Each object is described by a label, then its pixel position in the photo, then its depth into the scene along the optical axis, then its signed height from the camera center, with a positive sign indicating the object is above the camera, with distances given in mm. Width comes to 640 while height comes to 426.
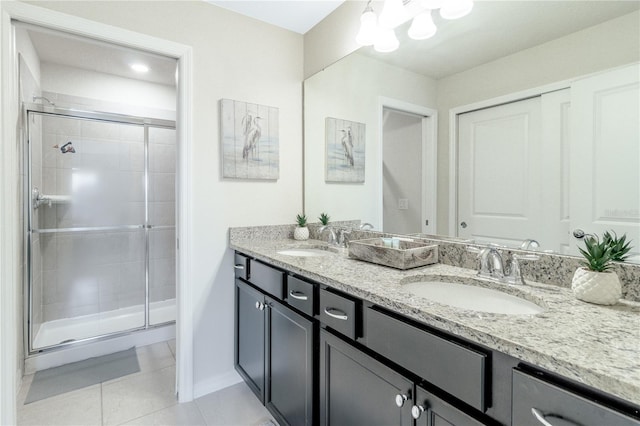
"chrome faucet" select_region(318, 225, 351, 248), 2012 -181
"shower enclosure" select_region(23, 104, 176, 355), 2580 -141
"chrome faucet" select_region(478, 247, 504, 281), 1180 -209
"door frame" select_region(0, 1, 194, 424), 1462 +406
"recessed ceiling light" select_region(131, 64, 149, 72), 2656 +1198
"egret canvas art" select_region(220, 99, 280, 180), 2016 +452
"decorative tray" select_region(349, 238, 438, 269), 1316 -198
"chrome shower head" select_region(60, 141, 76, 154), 2718 +517
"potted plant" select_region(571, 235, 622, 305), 887 -198
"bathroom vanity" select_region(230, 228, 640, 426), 598 -360
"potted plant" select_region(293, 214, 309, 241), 2227 -149
